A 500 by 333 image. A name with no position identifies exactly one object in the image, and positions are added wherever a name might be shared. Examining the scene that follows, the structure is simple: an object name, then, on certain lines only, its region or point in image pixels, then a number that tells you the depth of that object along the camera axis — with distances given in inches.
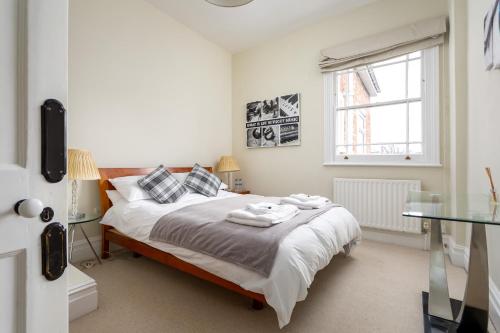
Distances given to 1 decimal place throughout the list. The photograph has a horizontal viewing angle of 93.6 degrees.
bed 54.9
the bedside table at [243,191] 149.6
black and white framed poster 145.0
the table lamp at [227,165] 152.9
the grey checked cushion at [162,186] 103.2
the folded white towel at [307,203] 90.7
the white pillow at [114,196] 101.2
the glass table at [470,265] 47.1
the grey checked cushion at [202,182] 122.5
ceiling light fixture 74.3
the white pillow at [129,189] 99.0
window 109.0
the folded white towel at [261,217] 68.6
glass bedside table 82.3
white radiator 110.0
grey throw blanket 58.9
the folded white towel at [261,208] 74.9
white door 22.0
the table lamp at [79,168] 81.4
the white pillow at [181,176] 122.4
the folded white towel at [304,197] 97.0
